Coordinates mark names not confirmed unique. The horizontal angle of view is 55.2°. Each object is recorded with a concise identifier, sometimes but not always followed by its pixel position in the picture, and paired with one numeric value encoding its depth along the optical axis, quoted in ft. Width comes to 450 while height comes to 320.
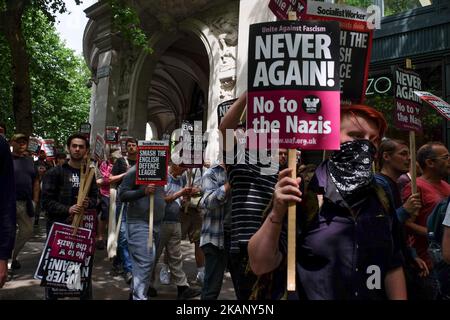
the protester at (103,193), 28.14
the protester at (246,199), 10.32
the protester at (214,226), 13.62
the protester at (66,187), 15.52
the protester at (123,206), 20.88
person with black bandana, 6.12
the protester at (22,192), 22.90
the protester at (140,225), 15.55
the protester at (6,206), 8.89
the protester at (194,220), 21.77
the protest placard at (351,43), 11.57
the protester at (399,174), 11.31
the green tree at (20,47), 35.09
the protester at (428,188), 12.84
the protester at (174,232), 19.25
